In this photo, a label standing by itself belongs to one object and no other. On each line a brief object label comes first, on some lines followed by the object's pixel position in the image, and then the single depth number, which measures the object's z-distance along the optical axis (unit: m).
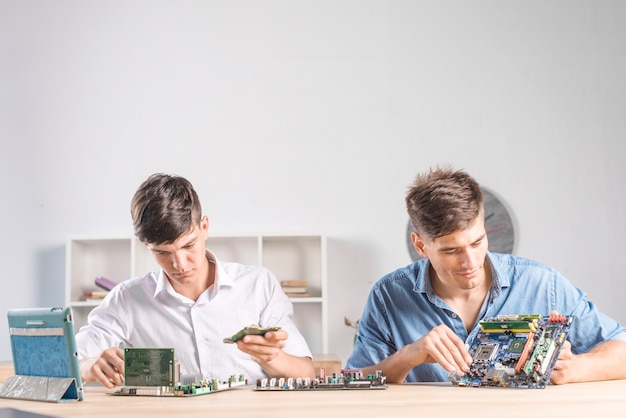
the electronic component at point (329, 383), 1.78
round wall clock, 4.33
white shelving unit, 4.26
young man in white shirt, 2.23
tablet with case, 1.70
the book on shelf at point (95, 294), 4.11
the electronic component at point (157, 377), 1.73
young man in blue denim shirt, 2.04
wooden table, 1.43
